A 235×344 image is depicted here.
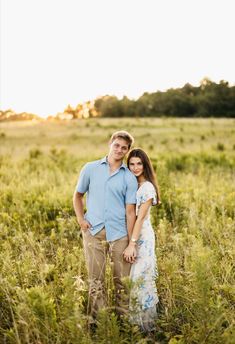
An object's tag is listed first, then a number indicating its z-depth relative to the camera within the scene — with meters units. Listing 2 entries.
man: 4.24
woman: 4.18
